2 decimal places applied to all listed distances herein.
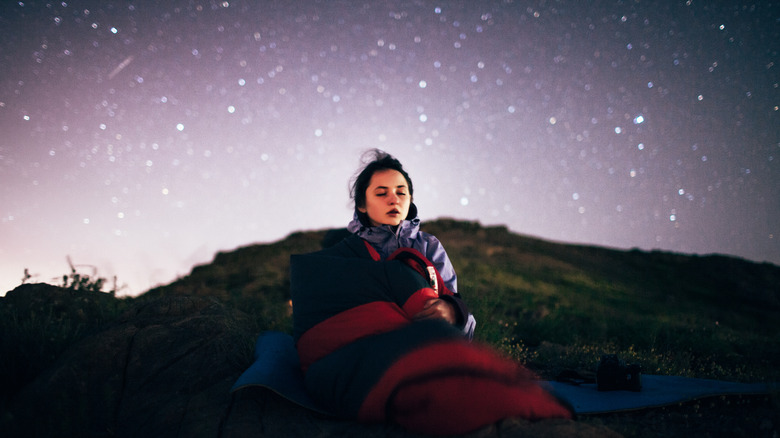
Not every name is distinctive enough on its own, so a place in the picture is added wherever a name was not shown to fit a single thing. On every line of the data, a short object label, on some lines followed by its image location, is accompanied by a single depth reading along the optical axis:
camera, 1.57
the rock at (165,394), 1.29
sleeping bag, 1.20
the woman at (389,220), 1.72
